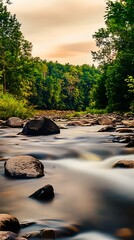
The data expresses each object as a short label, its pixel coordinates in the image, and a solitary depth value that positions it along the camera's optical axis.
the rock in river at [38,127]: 12.18
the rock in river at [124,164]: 5.78
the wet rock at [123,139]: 9.57
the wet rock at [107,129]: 13.39
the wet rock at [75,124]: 18.47
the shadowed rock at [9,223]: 3.12
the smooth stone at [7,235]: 2.77
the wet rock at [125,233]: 3.10
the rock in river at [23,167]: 5.19
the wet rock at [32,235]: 3.08
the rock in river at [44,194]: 4.20
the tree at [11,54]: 51.97
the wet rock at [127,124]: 15.98
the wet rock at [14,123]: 16.80
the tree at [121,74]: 35.88
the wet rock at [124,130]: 12.79
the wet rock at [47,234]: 3.09
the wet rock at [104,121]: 18.39
